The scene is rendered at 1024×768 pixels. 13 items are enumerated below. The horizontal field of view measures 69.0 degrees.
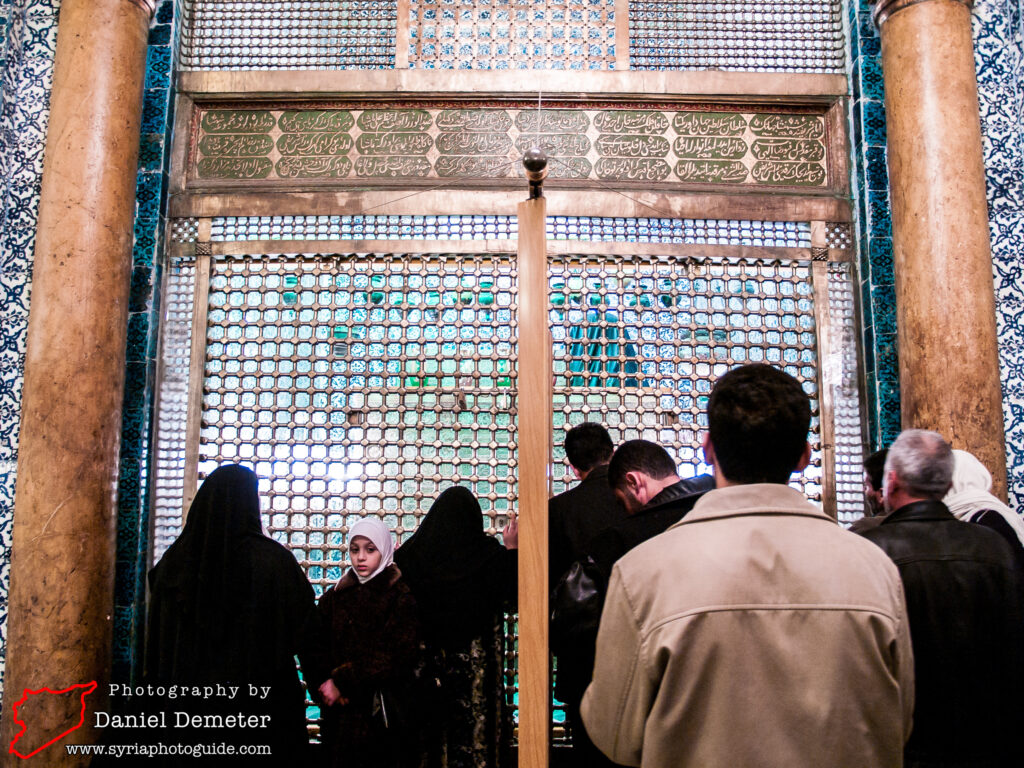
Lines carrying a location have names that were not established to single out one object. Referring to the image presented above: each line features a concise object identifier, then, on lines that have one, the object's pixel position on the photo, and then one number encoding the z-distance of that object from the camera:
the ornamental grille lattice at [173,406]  3.31
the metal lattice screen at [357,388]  3.35
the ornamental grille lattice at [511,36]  3.72
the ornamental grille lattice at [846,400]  3.30
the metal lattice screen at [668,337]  3.39
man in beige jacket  1.04
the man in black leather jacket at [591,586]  1.81
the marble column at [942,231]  2.96
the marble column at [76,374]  2.84
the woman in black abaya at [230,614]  2.28
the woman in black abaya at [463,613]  2.59
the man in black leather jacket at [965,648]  1.51
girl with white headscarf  2.37
